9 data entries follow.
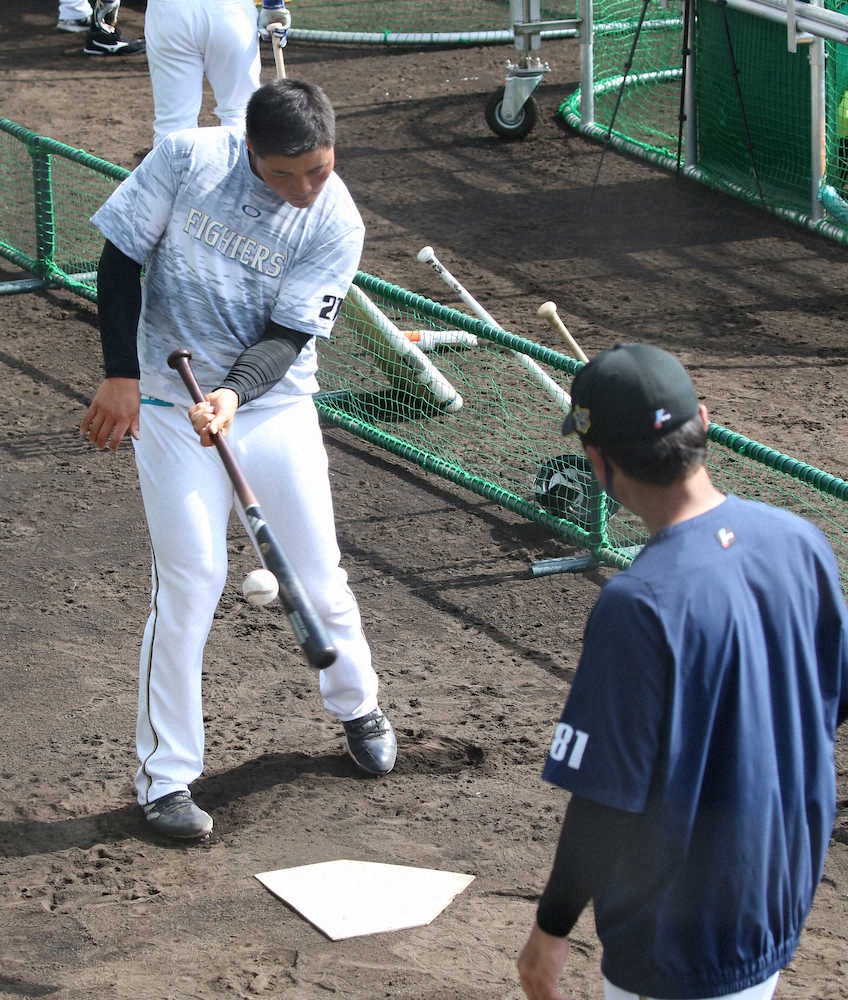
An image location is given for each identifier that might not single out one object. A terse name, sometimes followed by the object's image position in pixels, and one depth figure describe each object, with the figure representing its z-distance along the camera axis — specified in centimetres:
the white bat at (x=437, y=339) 1628
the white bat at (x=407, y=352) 1510
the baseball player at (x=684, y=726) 463
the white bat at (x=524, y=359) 1370
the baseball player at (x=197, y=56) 1697
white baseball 714
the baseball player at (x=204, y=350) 829
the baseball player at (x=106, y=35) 3061
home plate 816
